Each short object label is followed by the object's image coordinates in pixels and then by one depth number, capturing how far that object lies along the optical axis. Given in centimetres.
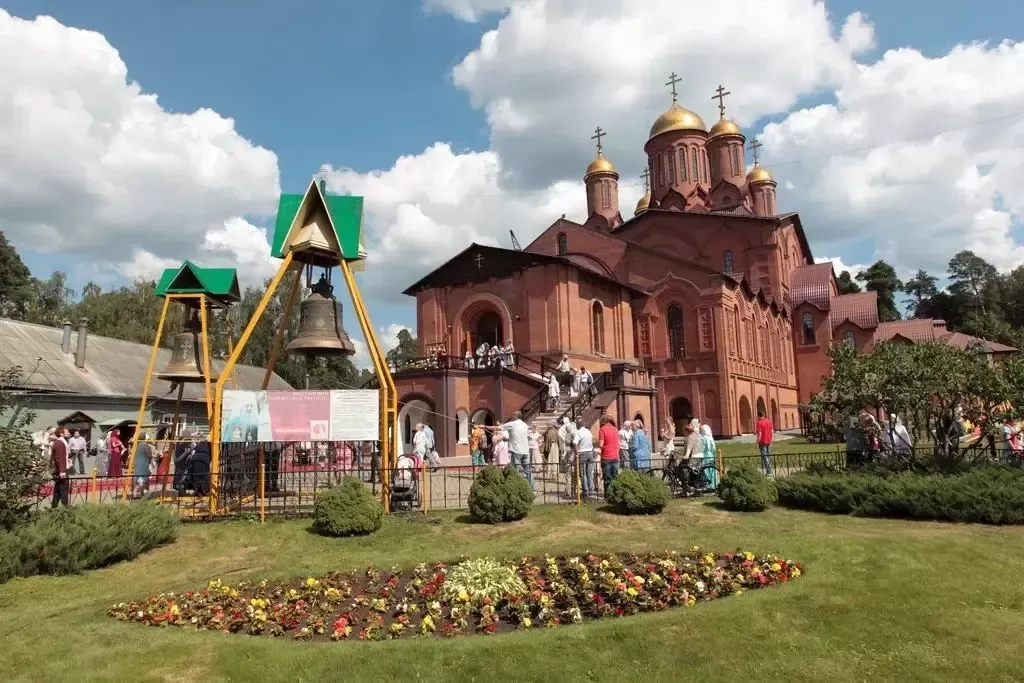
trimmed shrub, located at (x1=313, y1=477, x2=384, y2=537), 1021
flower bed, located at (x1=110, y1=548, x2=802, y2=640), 645
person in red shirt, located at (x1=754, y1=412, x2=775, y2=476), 1538
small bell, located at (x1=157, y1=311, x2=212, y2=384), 1284
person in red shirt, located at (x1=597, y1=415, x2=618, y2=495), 1269
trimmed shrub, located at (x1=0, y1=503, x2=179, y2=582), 852
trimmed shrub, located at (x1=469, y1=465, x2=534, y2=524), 1067
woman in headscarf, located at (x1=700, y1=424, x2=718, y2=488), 1331
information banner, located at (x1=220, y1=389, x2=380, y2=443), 1136
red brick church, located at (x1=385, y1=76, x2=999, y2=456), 2469
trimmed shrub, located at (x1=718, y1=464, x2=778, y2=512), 1137
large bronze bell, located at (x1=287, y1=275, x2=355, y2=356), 1103
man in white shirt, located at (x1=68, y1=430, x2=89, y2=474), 1784
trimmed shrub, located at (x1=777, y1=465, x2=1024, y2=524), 1009
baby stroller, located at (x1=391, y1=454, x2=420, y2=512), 1189
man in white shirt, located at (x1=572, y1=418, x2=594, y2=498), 1295
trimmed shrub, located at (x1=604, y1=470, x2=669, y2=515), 1108
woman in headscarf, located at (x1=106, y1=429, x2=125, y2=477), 1827
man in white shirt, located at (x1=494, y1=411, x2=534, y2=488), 1320
